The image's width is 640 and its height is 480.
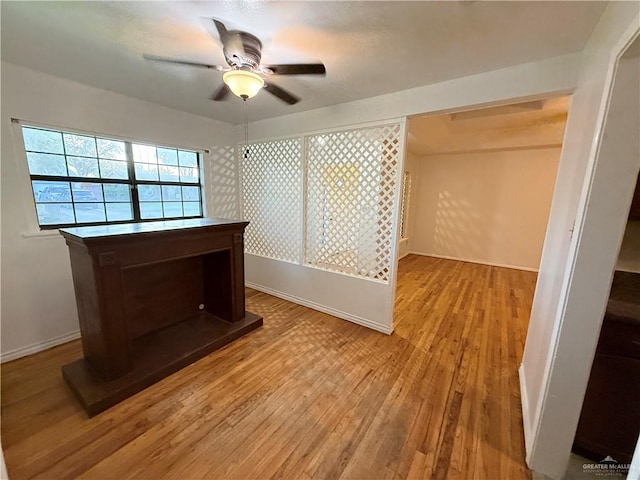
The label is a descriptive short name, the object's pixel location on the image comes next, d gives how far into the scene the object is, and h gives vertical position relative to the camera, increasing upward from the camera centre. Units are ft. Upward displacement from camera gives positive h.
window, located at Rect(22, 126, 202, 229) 7.31 +0.52
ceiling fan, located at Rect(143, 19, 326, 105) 4.84 +2.61
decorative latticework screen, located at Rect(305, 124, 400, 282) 8.41 +0.08
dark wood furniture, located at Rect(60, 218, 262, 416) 5.46 -2.99
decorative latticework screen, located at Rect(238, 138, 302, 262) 10.55 +0.06
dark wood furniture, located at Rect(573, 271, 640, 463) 3.94 -2.93
